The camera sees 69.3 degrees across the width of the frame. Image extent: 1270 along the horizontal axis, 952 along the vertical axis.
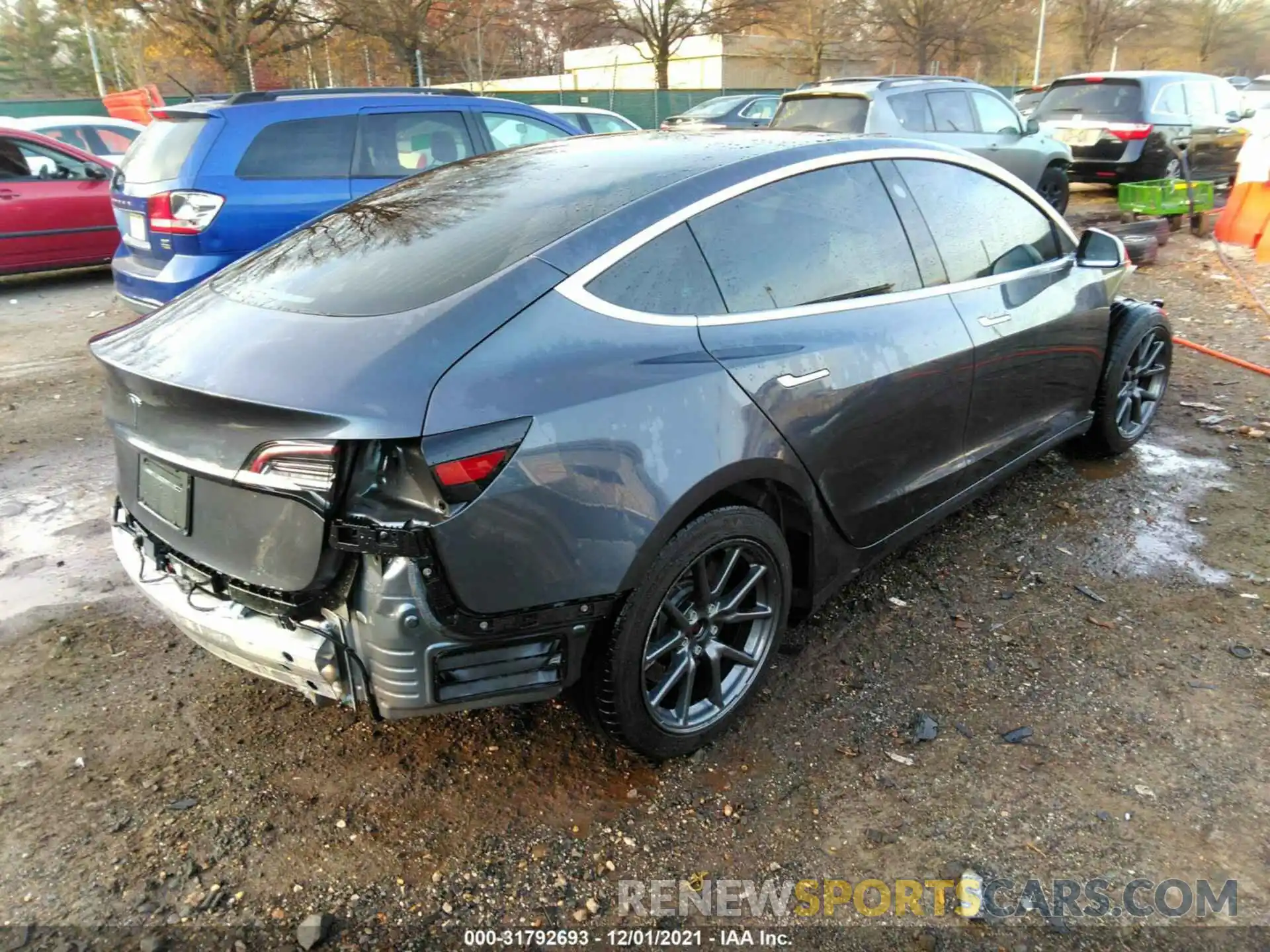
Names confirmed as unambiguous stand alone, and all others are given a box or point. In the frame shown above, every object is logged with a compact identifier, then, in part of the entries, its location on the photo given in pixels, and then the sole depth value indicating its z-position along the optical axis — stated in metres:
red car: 8.77
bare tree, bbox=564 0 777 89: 27.83
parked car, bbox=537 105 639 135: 12.38
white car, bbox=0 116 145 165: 11.77
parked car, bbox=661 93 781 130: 16.22
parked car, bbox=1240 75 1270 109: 15.34
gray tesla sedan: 2.12
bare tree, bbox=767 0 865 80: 30.33
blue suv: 6.21
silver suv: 9.61
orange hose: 6.00
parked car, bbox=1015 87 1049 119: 18.30
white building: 38.06
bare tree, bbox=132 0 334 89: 19.25
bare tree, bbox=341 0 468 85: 21.89
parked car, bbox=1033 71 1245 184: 12.41
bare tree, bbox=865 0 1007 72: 33.44
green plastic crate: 10.02
